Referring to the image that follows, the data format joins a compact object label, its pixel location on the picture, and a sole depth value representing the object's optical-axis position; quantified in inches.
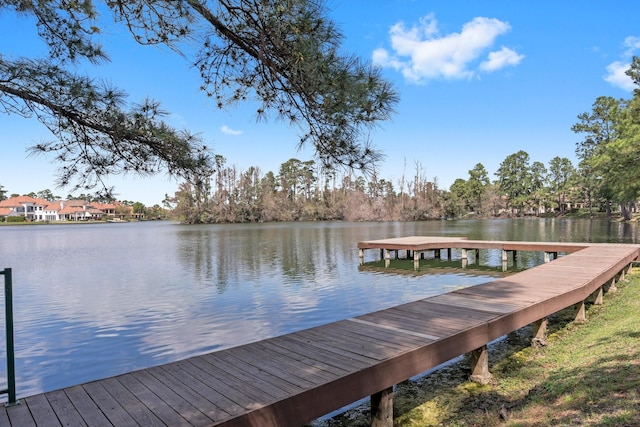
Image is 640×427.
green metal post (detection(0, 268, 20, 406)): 116.9
